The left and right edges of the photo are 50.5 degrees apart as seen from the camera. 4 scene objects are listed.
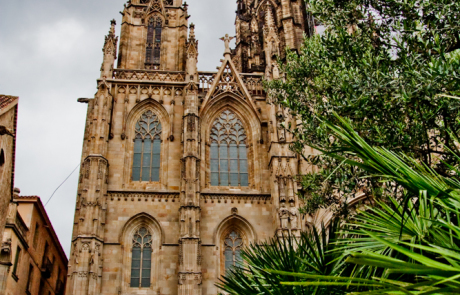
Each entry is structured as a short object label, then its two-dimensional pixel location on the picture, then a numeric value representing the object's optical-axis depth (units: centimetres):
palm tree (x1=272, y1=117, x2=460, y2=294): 449
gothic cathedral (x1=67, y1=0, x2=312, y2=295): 1991
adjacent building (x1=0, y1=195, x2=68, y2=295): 1964
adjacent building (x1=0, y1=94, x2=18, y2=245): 1502
